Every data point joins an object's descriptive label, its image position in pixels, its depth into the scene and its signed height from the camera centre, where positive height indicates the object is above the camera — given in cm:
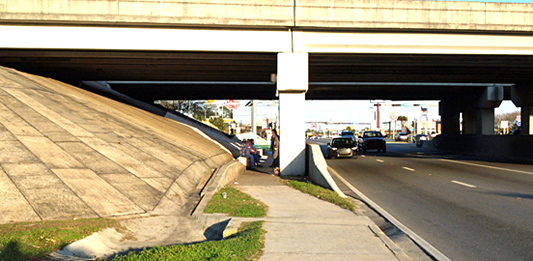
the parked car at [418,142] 5103 -246
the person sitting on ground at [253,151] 2262 -150
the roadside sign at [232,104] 5634 +236
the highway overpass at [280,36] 1662 +337
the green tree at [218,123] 6229 -3
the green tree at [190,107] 7138 +260
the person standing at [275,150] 1970 -123
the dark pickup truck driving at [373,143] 3659 -180
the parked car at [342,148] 2909 -174
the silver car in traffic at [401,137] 8455 -311
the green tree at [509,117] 11519 +71
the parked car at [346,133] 4253 -111
